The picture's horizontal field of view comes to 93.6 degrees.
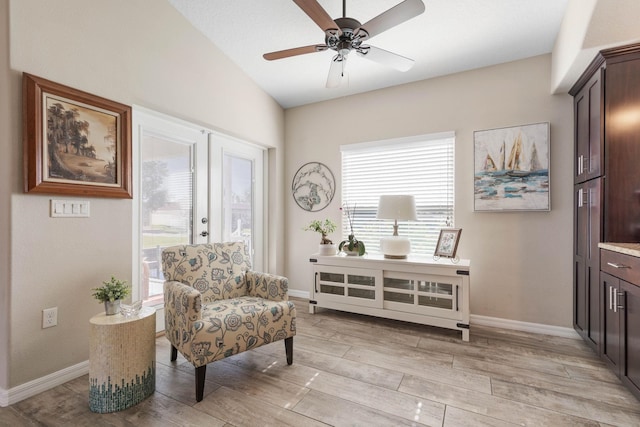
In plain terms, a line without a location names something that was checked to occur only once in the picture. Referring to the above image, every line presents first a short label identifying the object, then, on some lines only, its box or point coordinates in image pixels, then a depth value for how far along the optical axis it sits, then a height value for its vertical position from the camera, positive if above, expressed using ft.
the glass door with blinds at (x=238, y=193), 10.61 +0.77
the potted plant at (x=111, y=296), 5.91 -1.63
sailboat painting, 9.00 +1.36
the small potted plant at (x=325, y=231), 10.97 -0.69
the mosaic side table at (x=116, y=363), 5.46 -2.76
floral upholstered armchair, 5.85 -2.13
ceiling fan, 5.47 +3.72
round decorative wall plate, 12.51 +1.13
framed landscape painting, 5.89 +1.58
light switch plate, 6.33 +0.12
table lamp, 9.46 -0.08
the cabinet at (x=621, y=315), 5.50 -2.07
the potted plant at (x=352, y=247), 10.69 -1.23
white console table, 8.75 -2.44
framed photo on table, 9.37 -0.97
